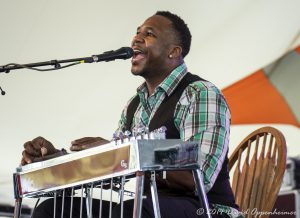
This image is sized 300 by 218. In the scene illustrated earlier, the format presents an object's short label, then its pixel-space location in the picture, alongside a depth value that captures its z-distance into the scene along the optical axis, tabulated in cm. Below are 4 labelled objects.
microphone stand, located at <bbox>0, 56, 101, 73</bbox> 348
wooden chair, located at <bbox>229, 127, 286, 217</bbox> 377
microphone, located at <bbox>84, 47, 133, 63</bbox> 346
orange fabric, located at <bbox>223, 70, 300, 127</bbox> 649
